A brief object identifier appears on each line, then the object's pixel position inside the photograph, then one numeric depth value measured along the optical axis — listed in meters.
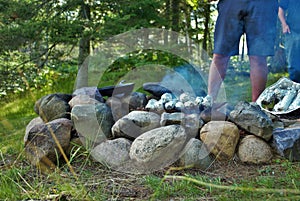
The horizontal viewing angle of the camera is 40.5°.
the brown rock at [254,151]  2.21
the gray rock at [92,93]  2.72
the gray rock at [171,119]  2.31
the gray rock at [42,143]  2.20
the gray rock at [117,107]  2.54
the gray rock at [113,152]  2.19
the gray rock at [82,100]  2.59
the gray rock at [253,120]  2.25
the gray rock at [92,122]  2.35
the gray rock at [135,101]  2.65
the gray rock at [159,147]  2.09
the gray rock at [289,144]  2.19
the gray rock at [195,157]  2.13
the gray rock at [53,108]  2.62
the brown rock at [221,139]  2.23
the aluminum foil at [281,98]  2.98
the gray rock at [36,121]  2.72
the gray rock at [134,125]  2.31
